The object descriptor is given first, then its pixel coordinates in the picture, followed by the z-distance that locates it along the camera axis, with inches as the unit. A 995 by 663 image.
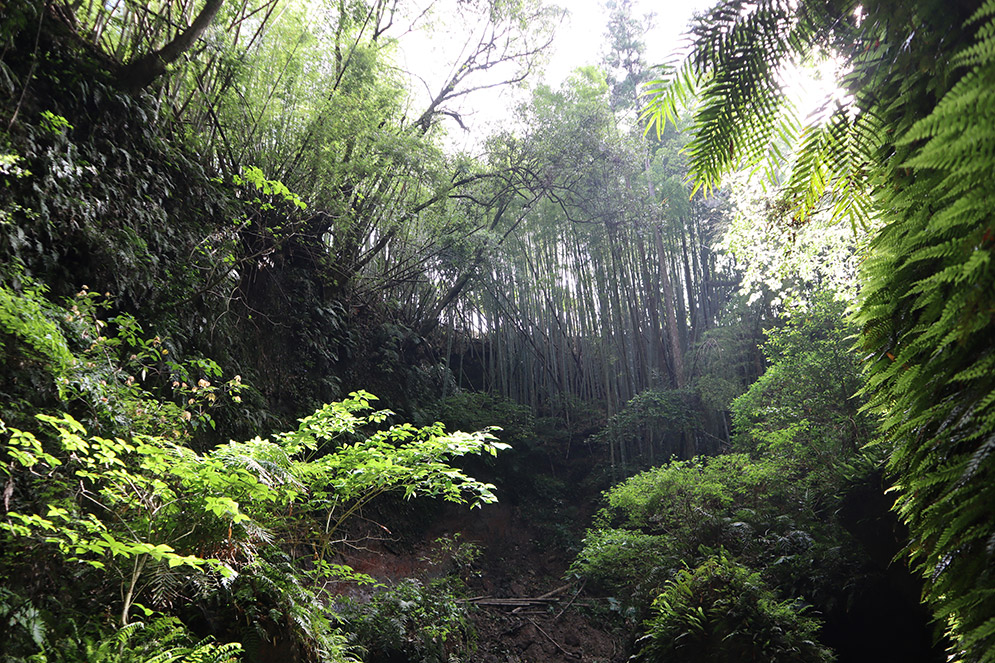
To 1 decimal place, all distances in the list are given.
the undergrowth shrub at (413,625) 136.6
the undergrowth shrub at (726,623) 118.0
